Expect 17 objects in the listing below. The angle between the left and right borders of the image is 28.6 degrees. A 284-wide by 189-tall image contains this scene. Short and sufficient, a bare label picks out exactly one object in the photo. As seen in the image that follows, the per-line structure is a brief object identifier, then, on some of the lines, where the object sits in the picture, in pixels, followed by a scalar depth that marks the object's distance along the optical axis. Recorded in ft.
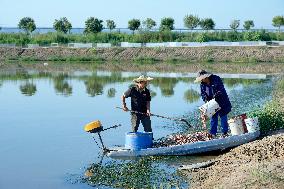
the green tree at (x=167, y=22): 230.27
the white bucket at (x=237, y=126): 40.47
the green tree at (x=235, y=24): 249.51
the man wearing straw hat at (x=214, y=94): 40.42
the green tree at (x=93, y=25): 222.07
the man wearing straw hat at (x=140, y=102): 41.06
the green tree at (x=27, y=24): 242.58
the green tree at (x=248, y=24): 254.68
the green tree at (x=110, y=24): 256.52
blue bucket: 39.27
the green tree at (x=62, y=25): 238.27
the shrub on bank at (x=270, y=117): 44.47
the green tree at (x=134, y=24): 233.55
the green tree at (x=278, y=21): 233.14
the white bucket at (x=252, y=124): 40.37
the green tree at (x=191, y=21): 238.89
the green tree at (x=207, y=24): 237.25
